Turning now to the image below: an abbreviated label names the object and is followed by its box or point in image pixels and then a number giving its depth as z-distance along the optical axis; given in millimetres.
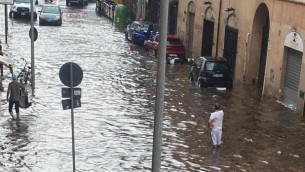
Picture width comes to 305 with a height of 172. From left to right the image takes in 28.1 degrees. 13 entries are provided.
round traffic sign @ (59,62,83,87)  12734
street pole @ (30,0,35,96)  24234
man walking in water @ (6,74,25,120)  20000
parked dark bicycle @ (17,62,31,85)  26138
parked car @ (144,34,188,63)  36312
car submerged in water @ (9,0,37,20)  53281
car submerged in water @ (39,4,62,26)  50000
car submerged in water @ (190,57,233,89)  27469
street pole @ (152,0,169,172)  10656
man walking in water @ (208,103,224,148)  17219
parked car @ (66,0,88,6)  73044
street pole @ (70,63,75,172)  12664
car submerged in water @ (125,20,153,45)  42469
